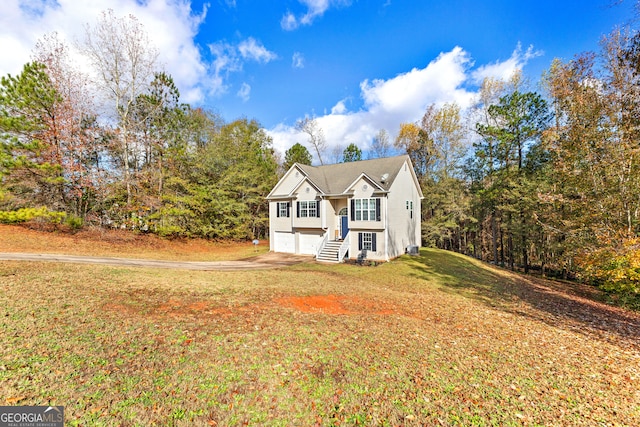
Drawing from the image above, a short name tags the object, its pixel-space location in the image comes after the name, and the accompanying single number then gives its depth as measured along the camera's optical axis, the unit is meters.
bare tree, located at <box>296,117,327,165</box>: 38.59
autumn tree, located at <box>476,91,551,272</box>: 24.22
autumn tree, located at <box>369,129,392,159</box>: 39.62
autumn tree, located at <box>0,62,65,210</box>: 17.64
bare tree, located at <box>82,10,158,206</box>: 21.34
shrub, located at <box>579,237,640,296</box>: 9.85
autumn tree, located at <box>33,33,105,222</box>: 19.25
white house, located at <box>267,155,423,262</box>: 20.03
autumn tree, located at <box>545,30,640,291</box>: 10.93
